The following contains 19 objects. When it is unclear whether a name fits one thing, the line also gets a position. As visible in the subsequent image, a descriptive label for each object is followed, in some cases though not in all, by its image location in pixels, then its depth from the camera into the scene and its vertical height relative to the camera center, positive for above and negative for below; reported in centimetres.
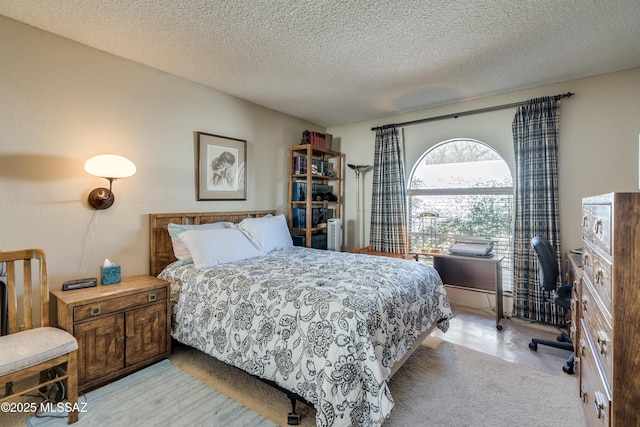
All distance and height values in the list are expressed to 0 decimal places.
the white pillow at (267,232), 321 -20
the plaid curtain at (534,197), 307 +18
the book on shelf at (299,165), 419 +72
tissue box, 235 -47
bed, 152 -66
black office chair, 251 -59
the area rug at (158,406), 172 -120
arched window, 354 +22
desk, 316 -71
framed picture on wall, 321 +56
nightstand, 194 -79
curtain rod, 304 +126
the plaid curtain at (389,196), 409 +26
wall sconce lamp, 226 +36
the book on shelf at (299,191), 432 +35
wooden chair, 153 -71
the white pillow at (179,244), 270 -27
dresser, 96 -35
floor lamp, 459 +17
